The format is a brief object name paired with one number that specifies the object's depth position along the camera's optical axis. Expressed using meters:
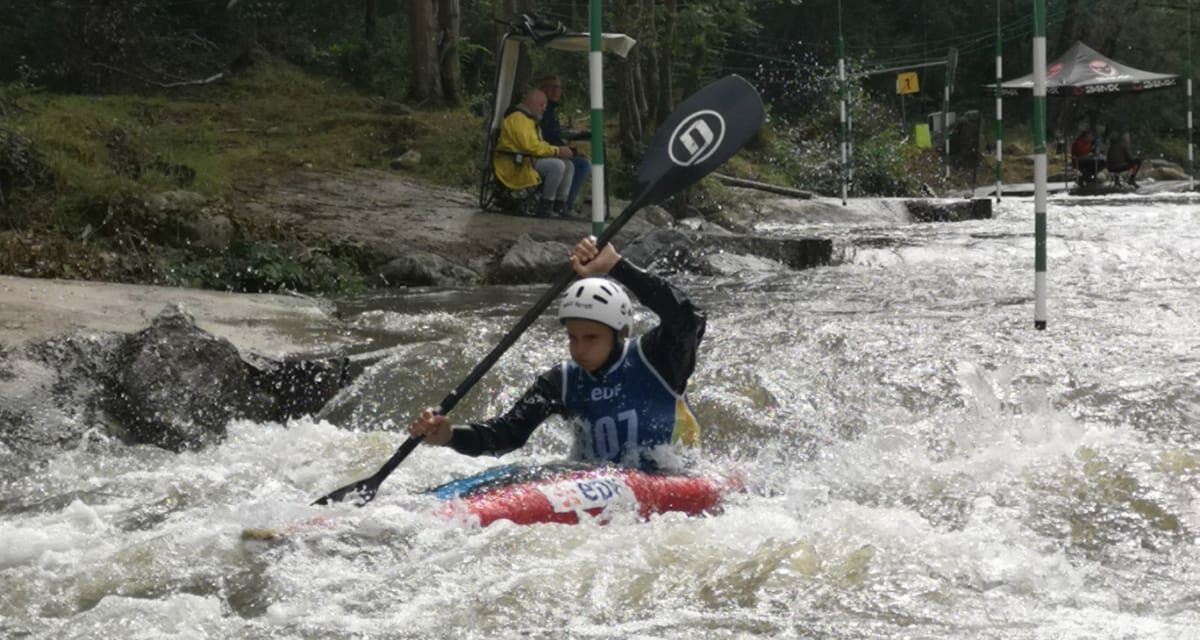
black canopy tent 23.28
